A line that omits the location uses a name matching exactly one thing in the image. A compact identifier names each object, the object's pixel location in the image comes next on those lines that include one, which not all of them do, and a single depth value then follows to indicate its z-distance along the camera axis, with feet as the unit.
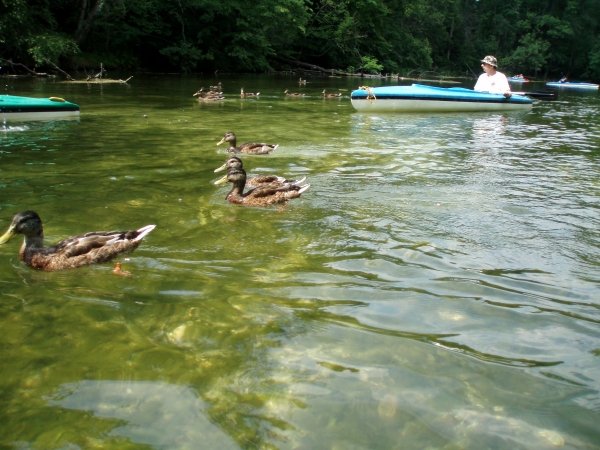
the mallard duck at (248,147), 35.22
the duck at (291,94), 80.35
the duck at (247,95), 76.25
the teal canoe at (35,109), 43.37
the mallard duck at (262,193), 24.07
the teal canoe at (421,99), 60.08
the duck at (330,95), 79.92
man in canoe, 62.41
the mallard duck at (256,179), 25.64
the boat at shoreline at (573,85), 152.64
